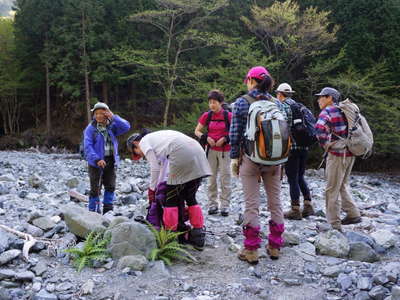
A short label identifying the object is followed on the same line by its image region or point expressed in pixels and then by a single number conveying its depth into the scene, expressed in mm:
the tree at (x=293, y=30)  20594
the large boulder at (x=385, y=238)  4715
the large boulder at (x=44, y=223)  5203
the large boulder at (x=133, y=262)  3936
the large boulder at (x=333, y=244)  4426
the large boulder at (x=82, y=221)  4625
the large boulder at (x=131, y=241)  4164
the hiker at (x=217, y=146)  6082
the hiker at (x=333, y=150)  5047
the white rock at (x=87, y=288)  3520
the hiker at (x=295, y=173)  5730
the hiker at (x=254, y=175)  4082
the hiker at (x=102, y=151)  5910
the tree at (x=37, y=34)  28094
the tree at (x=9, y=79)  30625
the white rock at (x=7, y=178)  9938
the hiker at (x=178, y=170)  4270
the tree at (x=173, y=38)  22531
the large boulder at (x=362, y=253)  4324
